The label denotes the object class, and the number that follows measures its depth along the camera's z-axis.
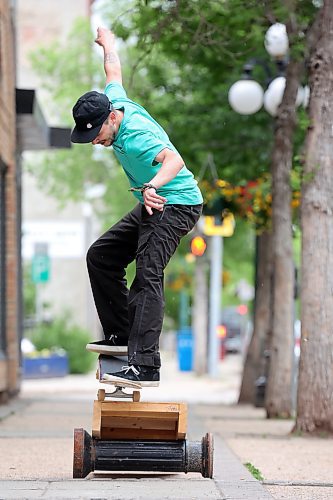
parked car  65.25
